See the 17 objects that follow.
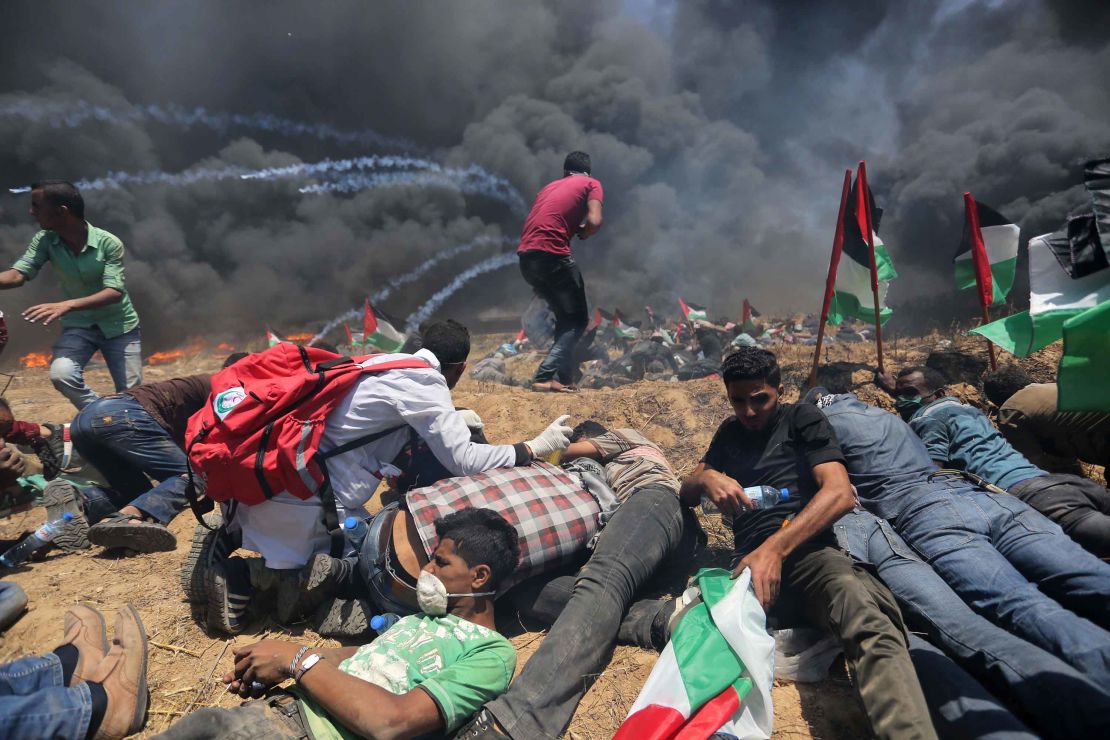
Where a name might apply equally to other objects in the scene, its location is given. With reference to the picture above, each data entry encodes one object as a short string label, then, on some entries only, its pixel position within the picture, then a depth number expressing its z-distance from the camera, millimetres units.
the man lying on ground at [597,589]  2217
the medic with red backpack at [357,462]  2949
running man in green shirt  4637
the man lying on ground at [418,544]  2760
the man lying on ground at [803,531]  1987
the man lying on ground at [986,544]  2123
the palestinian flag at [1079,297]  1939
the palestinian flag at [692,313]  14966
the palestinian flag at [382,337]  8789
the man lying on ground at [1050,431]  3453
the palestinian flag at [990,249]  5664
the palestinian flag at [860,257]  5945
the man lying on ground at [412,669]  1949
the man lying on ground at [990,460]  2824
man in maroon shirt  6078
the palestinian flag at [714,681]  2021
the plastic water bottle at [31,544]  3729
